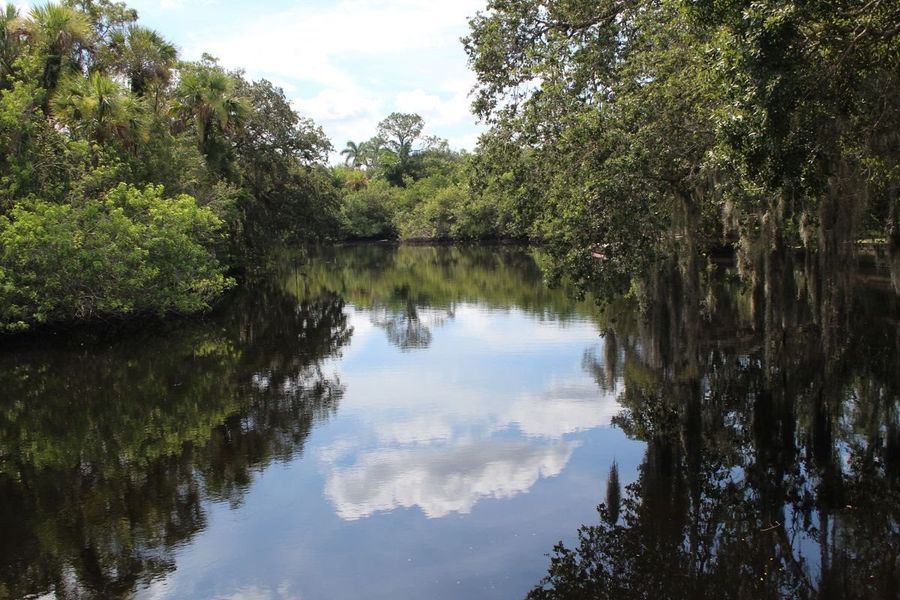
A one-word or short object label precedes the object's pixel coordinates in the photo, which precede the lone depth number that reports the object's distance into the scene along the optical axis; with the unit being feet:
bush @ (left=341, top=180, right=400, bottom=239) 244.63
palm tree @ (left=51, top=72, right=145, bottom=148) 65.31
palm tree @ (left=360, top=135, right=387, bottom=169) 303.89
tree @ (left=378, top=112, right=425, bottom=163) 288.71
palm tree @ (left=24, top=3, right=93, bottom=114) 69.62
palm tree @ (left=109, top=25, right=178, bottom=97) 81.25
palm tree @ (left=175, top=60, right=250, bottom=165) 88.38
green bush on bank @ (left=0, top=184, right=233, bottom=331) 55.16
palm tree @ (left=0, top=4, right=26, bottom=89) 67.21
